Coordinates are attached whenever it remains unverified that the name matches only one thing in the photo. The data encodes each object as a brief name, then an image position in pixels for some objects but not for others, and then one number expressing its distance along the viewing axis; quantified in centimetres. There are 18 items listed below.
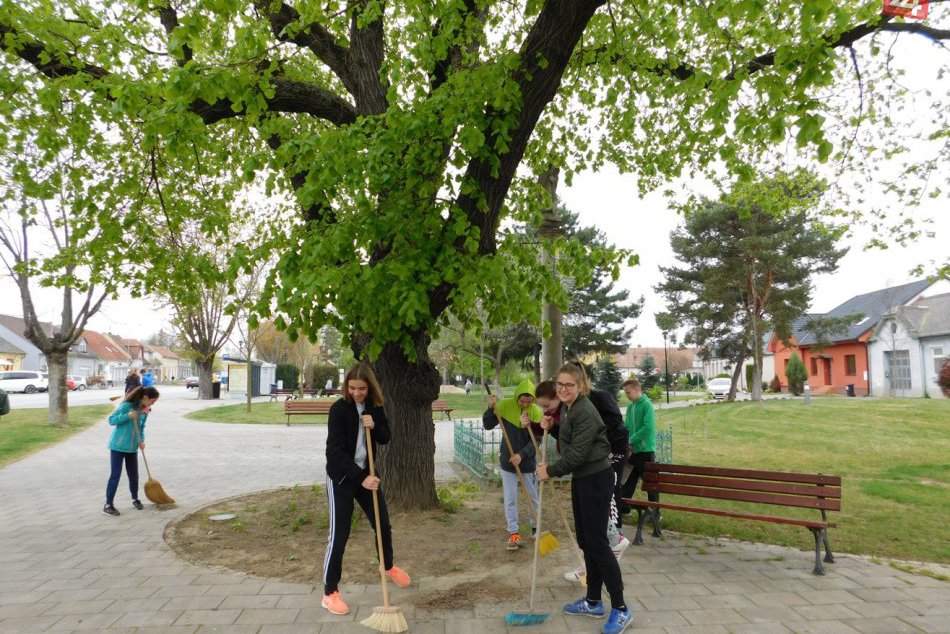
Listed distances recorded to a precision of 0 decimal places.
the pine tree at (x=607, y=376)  2797
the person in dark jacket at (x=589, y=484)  376
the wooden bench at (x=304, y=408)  1805
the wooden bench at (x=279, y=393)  3057
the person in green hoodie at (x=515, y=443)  541
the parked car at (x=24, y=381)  3881
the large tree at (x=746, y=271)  2692
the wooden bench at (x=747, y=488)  486
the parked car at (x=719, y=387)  3631
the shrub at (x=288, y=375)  4285
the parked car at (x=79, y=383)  4781
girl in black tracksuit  409
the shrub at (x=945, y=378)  2528
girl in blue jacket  697
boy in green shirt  627
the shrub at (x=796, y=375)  3576
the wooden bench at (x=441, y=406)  1937
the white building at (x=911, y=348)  2922
